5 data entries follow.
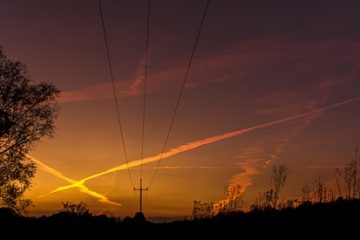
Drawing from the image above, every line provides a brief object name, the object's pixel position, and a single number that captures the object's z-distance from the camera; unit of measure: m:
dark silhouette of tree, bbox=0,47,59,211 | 50.59
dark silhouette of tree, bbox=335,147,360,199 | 42.88
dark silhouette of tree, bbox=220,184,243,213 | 62.52
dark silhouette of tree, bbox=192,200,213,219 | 74.81
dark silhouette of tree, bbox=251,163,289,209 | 52.76
